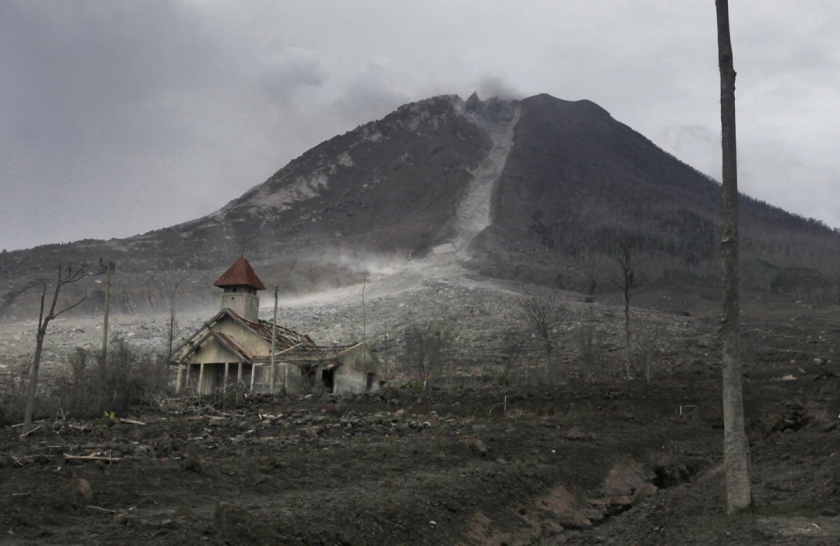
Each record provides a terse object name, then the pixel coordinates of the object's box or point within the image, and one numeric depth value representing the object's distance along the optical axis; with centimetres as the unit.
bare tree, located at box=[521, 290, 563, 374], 3834
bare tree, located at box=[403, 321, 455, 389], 4208
